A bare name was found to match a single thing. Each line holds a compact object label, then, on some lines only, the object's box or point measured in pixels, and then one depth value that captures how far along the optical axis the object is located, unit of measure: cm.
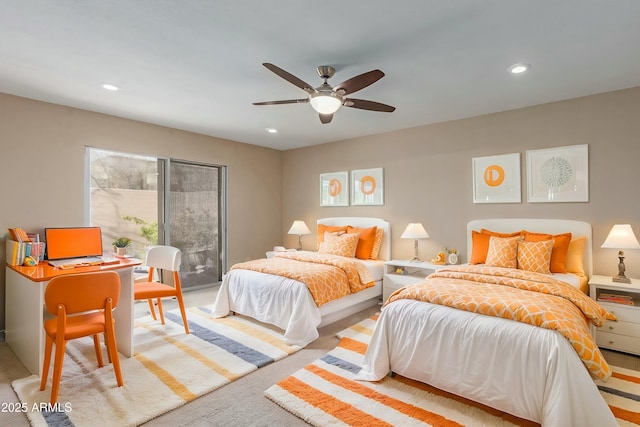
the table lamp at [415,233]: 432
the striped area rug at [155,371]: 207
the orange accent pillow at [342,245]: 461
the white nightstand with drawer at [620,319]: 281
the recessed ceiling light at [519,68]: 271
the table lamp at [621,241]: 296
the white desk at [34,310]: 239
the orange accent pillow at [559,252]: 331
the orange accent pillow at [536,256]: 321
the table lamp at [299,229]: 548
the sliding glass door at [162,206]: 430
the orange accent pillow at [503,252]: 337
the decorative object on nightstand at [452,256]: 415
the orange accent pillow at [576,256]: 335
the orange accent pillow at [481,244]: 373
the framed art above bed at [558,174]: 347
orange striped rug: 200
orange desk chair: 212
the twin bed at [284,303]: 315
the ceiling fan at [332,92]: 234
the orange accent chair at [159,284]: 317
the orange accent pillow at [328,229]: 515
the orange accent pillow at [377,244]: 481
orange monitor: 328
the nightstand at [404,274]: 412
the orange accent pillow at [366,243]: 472
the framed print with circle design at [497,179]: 389
